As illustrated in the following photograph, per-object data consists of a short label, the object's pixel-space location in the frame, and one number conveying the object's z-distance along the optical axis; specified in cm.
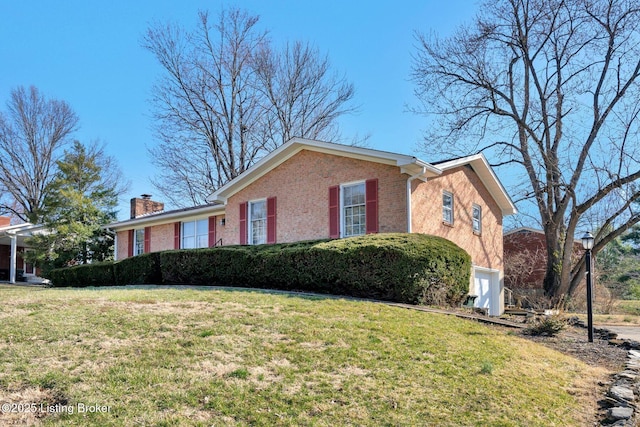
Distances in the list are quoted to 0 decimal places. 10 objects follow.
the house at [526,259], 2548
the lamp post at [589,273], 1003
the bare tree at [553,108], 2020
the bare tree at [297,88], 3150
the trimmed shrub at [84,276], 1793
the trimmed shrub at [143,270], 1639
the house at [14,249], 2747
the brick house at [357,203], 1472
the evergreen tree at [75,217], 2548
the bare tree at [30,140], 3512
